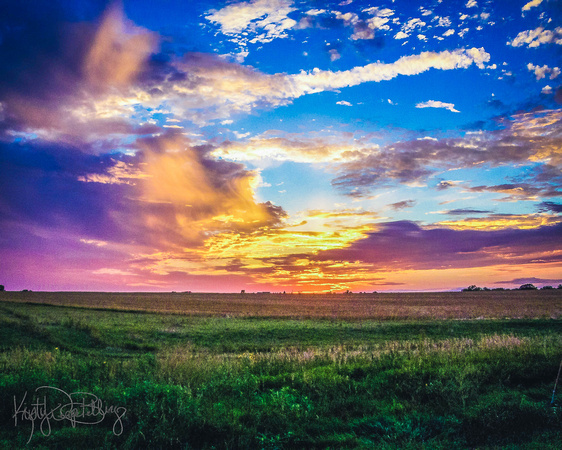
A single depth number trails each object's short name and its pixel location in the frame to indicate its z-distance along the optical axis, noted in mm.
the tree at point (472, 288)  192300
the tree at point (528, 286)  176762
